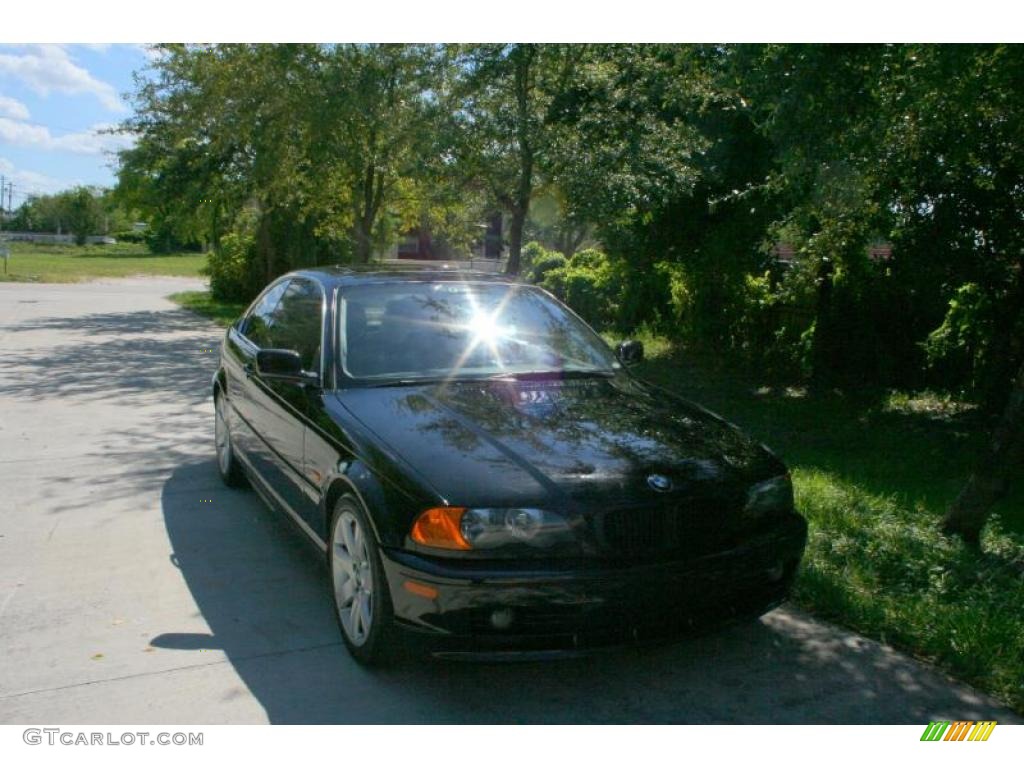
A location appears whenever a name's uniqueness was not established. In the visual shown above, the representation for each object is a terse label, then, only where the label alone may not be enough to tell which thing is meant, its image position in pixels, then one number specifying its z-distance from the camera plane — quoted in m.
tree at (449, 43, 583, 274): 11.59
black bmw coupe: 3.56
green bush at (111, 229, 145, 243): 104.21
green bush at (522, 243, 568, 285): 26.64
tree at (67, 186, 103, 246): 100.94
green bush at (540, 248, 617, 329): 18.73
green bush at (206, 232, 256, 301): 27.84
